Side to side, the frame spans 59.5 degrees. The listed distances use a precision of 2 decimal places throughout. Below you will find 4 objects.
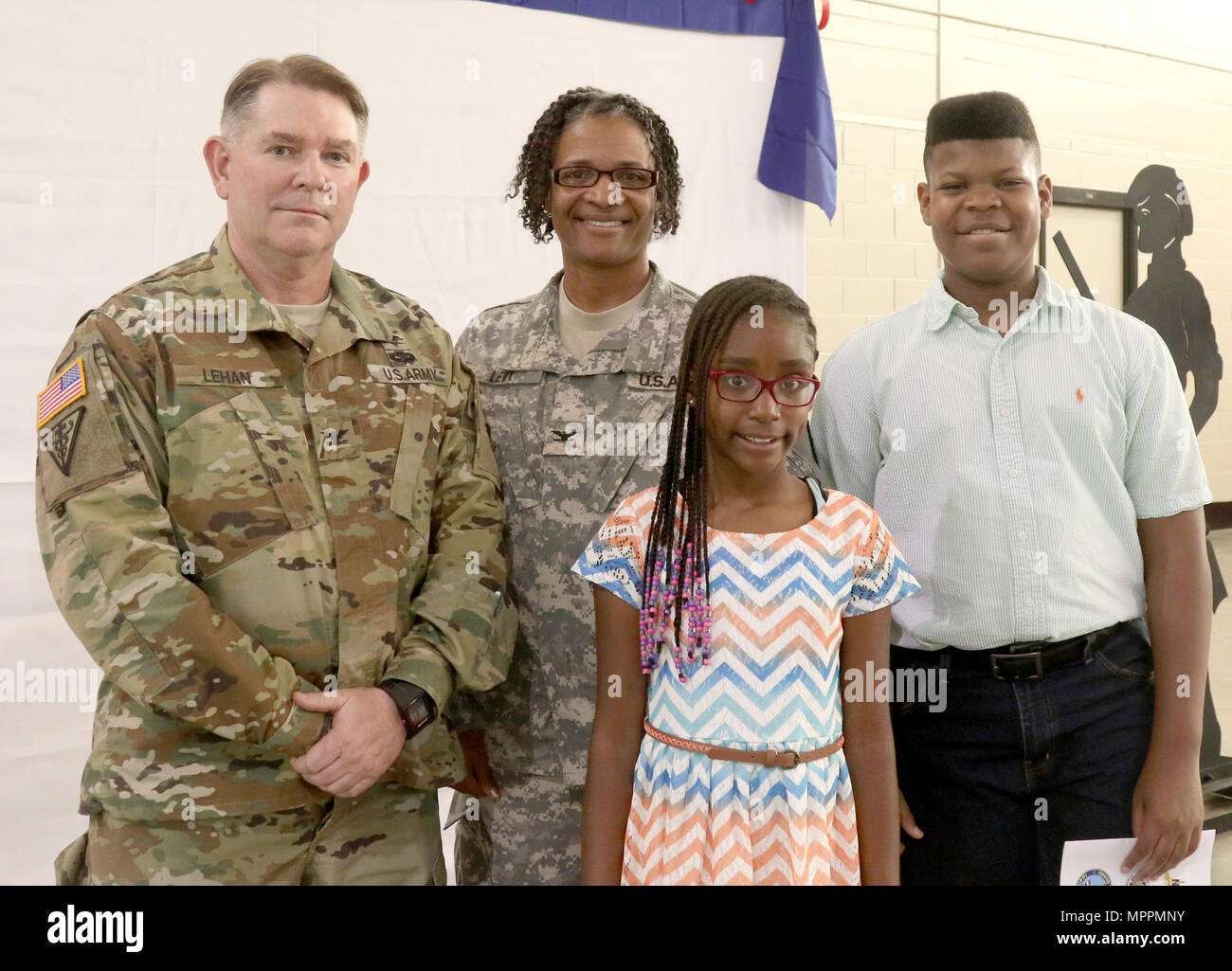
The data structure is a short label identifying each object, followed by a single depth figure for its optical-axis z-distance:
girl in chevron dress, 1.34
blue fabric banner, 2.91
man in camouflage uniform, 1.41
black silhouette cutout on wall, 3.56
